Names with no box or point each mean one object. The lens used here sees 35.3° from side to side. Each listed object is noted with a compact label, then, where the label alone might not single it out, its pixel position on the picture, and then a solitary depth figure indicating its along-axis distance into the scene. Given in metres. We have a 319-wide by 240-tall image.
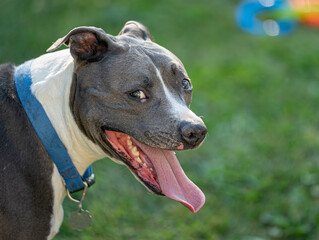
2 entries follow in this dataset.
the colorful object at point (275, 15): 8.51
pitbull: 2.80
